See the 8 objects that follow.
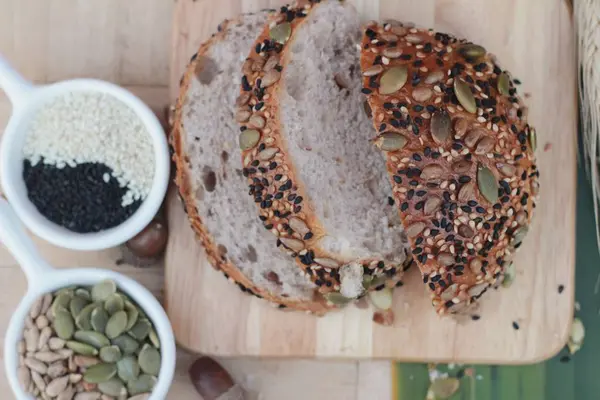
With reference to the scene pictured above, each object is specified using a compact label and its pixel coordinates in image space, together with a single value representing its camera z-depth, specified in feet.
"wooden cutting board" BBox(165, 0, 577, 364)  1.40
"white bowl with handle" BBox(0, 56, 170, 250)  1.35
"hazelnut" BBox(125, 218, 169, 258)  1.41
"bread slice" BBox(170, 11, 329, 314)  1.37
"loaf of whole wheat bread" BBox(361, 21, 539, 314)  1.24
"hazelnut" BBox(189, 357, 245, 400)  1.43
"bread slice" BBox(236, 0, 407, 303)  1.28
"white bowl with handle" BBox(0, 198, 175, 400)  1.33
